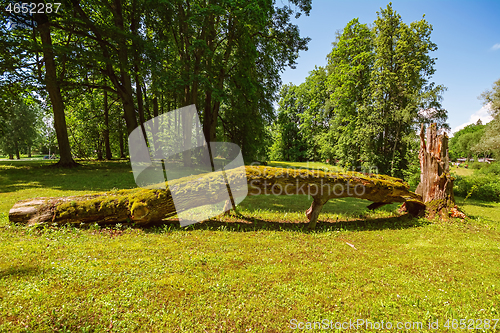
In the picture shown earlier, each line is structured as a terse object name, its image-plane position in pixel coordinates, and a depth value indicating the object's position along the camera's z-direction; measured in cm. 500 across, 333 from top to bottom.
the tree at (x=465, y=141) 5592
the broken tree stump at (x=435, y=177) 761
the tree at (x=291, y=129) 4603
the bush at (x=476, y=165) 2926
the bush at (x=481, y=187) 1535
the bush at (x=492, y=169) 2100
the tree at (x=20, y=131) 3826
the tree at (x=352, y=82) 2217
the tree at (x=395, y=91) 1797
